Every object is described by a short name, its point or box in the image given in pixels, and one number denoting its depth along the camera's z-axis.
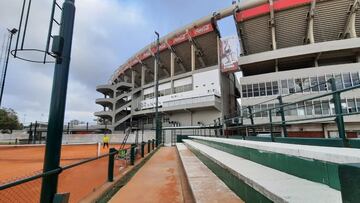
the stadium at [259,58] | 30.47
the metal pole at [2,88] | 16.42
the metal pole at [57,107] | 2.95
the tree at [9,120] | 51.30
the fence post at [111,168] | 6.25
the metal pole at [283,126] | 5.95
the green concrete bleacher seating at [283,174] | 1.82
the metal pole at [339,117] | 3.40
